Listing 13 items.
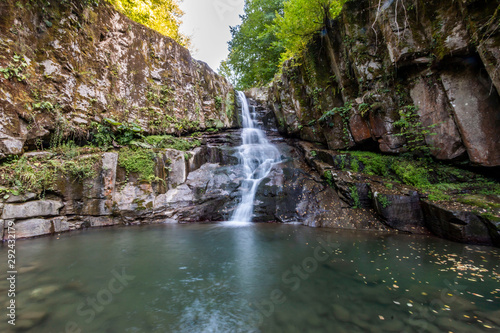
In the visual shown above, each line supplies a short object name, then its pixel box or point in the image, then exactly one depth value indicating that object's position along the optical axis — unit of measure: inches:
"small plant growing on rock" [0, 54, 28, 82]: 230.5
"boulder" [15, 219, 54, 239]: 212.2
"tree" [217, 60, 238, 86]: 847.5
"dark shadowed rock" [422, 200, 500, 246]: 191.9
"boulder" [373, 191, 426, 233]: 240.2
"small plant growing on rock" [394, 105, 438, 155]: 282.8
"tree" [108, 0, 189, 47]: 450.8
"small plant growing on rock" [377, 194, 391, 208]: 252.7
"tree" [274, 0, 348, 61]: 359.3
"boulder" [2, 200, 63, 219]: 209.8
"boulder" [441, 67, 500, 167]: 230.4
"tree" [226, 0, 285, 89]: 705.0
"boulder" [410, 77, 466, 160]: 260.5
